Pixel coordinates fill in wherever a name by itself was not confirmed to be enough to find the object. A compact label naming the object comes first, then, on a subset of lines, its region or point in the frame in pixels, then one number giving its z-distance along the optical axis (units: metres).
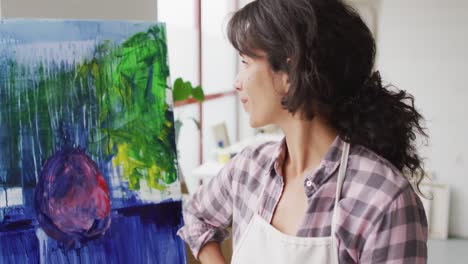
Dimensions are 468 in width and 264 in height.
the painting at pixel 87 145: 1.24
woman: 1.01
